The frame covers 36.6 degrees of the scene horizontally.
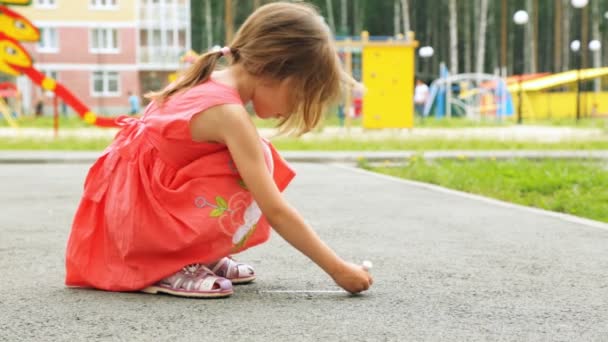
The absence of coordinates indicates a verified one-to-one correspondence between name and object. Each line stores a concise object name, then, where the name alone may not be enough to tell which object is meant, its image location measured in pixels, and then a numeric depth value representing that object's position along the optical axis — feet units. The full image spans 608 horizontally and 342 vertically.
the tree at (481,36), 161.38
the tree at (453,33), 156.52
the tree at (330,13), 171.01
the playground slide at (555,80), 118.32
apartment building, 170.81
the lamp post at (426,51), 131.37
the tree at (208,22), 177.99
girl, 9.87
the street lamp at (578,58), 89.36
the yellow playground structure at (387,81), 71.36
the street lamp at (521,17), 93.04
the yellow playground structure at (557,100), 123.24
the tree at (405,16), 165.78
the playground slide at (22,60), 55.88
